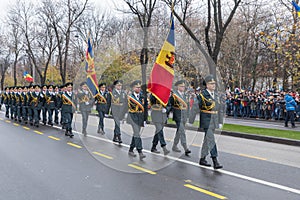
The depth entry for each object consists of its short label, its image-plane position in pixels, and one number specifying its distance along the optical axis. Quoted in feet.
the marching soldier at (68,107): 39.58
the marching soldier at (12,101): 60.51
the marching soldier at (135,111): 27.61
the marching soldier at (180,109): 27.91
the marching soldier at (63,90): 40.59
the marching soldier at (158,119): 27.71
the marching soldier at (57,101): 47.96
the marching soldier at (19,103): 56.82
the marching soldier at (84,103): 39.65
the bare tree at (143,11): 46.62
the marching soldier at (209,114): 23.79
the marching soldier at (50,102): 50.98
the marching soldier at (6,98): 64.90
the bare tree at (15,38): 121.74
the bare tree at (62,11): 95.61
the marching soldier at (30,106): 51.77
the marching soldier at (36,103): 50.88
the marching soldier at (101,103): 40.36
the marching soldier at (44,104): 51.24
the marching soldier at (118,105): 33.18
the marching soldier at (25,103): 53.78
